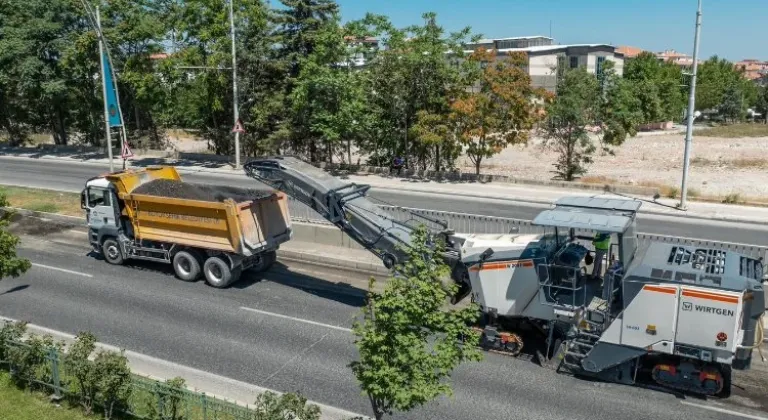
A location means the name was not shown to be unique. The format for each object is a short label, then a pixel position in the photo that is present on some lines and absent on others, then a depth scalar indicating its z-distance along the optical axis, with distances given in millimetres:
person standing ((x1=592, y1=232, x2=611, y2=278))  11953
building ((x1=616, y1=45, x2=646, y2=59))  185588
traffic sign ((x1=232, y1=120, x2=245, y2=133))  35000
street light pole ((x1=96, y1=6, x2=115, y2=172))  27006
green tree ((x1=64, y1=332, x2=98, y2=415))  9852
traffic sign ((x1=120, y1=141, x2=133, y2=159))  25733
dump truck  16531
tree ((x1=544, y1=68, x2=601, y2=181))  32875
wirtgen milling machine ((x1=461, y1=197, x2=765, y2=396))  10547
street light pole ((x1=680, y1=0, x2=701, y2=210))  25578
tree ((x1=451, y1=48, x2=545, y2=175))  31016
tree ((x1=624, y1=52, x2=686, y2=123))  77000
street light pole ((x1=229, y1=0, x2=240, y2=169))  34250
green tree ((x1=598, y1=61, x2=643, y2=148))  34188
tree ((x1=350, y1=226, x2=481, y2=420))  7195
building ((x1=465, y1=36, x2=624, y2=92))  92062
